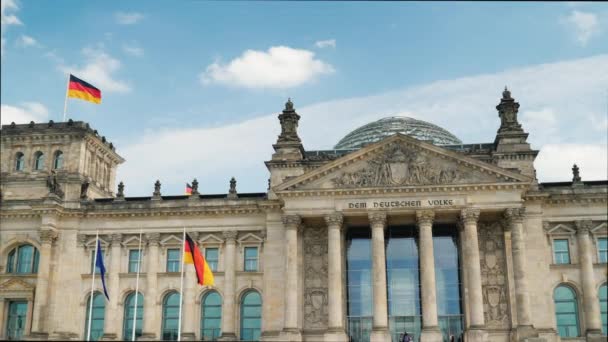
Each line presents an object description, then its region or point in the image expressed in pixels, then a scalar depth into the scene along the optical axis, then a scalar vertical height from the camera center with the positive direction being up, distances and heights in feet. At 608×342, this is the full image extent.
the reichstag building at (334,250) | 164.66 +24.81
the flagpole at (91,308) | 169.15 +10.67
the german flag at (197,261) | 156.46 +19.63
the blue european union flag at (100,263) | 163.84 +19.99
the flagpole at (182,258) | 175.59 +23.46
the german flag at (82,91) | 189.78 +68.12
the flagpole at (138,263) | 170.69 +22.17
